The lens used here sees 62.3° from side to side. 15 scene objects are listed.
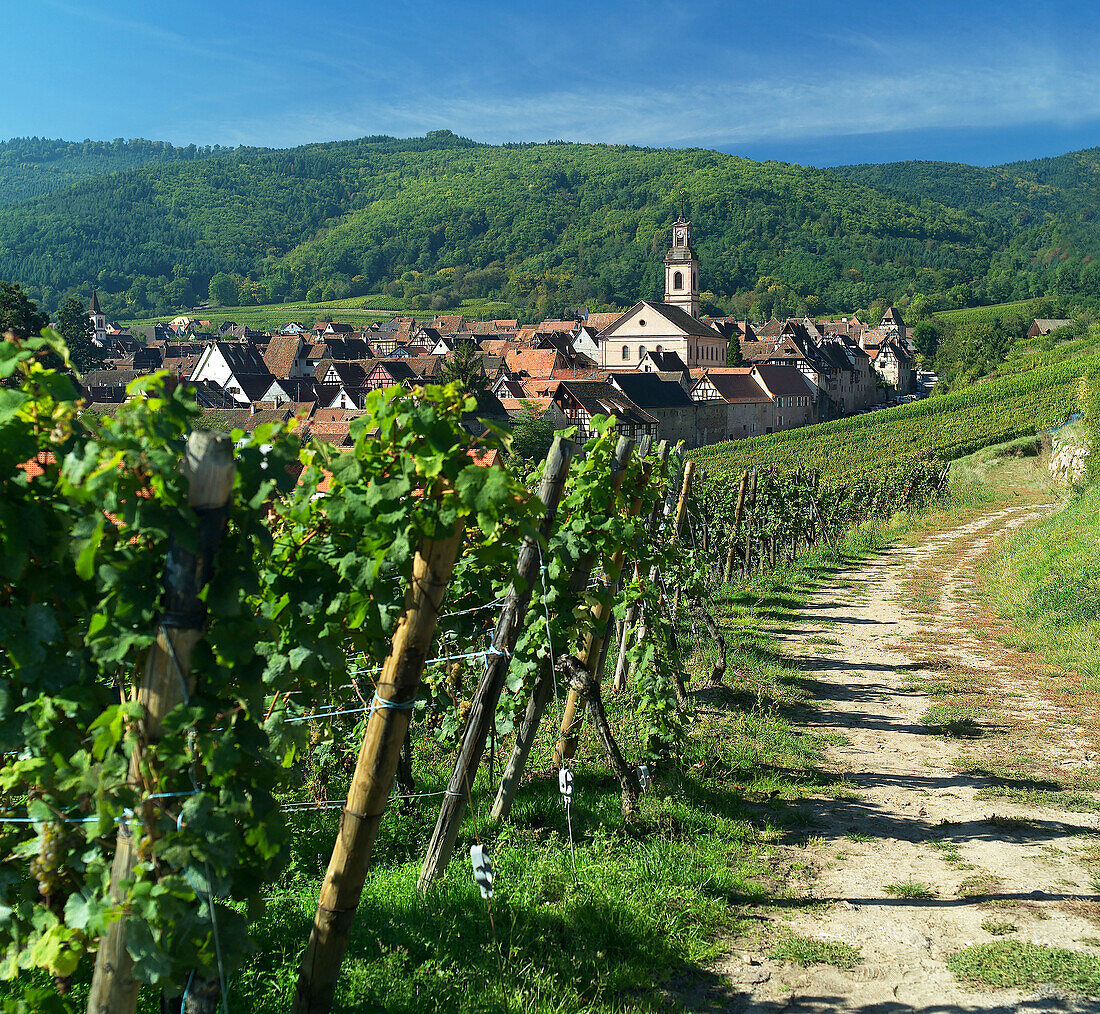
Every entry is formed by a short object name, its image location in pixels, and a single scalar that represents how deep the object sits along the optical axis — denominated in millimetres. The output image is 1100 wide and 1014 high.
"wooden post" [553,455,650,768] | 5516
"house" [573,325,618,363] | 105581
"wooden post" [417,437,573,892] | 4371
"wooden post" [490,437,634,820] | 5047
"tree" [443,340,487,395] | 60781
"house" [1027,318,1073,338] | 115688
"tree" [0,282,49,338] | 42125
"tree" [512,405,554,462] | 51969
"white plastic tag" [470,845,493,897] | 3455
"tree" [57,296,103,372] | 65562
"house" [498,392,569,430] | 57750
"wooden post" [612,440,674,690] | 7694
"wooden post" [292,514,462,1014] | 3205
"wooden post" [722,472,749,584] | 15633
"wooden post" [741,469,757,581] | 16531
